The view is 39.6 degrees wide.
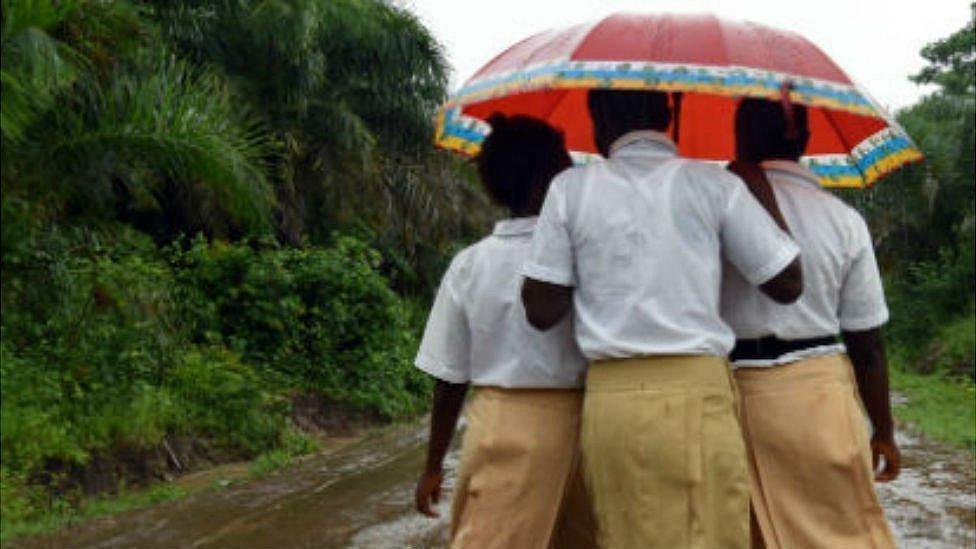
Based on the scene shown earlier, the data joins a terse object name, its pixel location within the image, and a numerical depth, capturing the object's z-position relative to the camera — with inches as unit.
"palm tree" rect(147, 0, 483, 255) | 559.8
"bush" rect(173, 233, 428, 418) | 515.8
